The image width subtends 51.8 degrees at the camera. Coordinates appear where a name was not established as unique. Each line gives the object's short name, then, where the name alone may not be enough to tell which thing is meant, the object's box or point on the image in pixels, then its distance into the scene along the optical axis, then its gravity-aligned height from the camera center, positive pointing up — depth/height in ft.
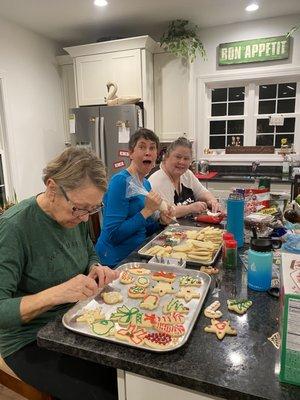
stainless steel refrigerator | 12.16 +0.28
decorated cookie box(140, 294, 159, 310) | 3.23 -1.76
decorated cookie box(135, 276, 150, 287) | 3.69 -1.74
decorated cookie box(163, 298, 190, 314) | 3.16 -1.76
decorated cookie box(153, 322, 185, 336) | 2.82 -1.77
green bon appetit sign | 12.16 +3.24
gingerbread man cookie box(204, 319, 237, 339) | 2.81 -1.78
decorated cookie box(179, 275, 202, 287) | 3.67 -1.74
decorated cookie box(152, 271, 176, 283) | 3.78 -1.73
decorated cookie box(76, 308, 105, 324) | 3.03 -1.76
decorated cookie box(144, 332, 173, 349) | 2.66 -1.78
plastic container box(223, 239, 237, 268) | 4.08 -1.58
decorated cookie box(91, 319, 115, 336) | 2.84 -1.76
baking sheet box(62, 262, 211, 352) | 2.81 -1.78
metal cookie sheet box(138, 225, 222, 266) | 4.22 -1.73
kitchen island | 2.29 -1.82
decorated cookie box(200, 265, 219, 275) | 3.96 -1.74
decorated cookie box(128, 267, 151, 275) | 4.00 -1.74
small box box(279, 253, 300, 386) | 2.23 -1.48
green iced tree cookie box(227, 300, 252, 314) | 3.14 -1.76
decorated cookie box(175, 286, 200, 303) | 3.40 -1.75
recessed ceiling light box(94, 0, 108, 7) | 10.23 +4.37
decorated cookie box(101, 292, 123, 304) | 3.37 -1.76
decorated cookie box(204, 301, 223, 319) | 3.08 -1.77
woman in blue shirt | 5.51 -1.54
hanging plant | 12.23 +3.67
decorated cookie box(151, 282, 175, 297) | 3.53 -1.75
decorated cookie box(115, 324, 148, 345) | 2.73 -1.77
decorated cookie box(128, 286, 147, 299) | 3.45 -1.75
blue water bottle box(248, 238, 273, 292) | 3.47 -1.47
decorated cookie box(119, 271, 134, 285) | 3.77 -1.74
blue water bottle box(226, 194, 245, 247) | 4.75 -1.31
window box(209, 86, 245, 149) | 13.89 +0.71
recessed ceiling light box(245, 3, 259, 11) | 10.87 +4.37
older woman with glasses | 3.24 -1.55
